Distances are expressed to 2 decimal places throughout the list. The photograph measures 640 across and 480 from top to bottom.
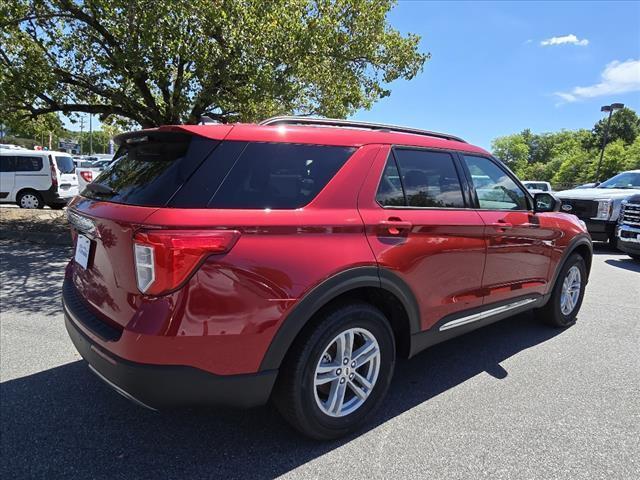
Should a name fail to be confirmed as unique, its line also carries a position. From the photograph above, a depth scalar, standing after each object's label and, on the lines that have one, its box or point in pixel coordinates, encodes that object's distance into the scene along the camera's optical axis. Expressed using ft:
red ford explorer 6.97
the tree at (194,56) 26.07
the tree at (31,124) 35.28
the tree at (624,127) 216.74
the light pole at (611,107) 71.46
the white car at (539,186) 76.74
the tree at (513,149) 370.32
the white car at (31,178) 45.32
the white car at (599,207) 33.45
